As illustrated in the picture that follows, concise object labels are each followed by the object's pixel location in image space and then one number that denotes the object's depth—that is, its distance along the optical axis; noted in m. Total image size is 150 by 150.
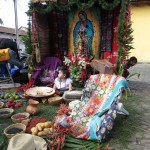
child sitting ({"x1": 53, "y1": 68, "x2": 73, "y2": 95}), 5.68
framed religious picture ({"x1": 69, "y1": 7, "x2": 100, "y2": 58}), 7.30
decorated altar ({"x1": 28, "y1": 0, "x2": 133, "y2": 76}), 6.66
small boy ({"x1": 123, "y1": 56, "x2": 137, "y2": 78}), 6.34
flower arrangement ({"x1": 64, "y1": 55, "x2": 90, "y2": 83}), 6.52
